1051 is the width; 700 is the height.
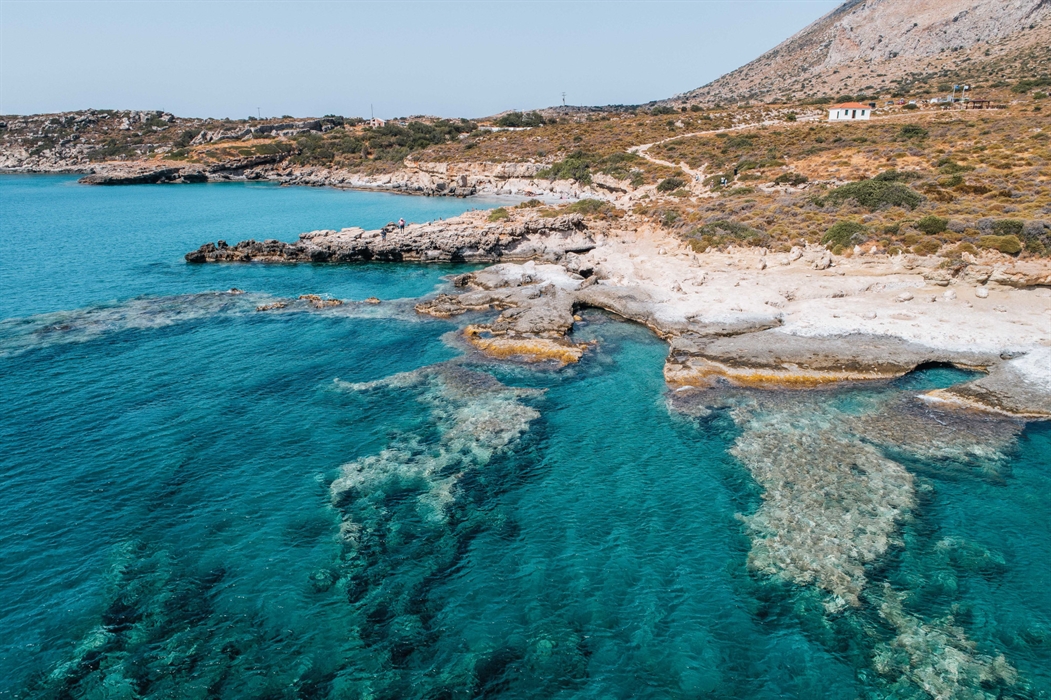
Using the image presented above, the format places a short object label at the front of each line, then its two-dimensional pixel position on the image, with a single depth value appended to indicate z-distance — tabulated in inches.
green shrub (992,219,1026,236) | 1567.4
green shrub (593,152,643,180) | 3329.2
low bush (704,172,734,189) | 2812.5
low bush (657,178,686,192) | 2974.9
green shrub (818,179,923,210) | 1911.9
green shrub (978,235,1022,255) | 1520.7
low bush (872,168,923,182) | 2172.7
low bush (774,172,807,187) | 2519.7
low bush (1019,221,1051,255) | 1504.7
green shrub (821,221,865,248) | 1711.4
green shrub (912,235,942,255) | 1599.4
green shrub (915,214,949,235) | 1667.1
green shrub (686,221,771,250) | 1859.0
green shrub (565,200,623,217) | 2556.6
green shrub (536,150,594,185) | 3663.9
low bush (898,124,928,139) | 2821.9
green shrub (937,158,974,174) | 2170.4
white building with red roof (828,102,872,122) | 3602.4
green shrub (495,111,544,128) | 5954.7
